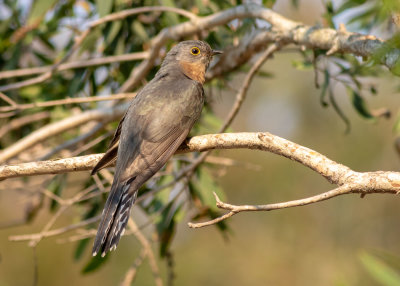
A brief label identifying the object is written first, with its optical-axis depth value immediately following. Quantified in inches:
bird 287.9
